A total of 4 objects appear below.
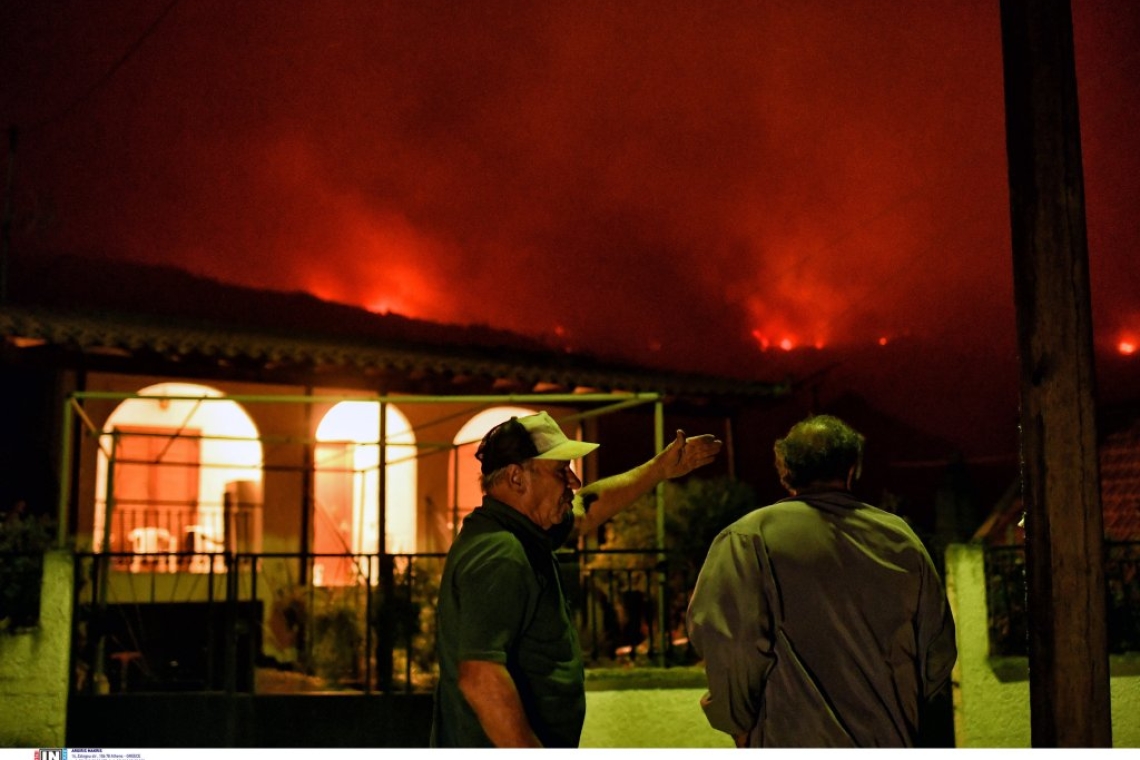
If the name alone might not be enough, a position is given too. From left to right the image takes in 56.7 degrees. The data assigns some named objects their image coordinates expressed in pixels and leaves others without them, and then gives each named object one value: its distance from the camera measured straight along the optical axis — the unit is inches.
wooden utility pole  141.5
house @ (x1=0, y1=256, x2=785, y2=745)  295.6
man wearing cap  105.3
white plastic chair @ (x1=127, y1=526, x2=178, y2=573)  440.6
